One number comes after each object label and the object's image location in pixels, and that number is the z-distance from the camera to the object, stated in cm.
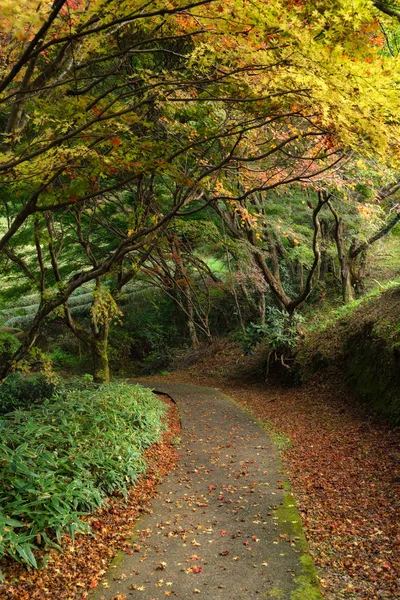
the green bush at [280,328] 1305
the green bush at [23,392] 820
